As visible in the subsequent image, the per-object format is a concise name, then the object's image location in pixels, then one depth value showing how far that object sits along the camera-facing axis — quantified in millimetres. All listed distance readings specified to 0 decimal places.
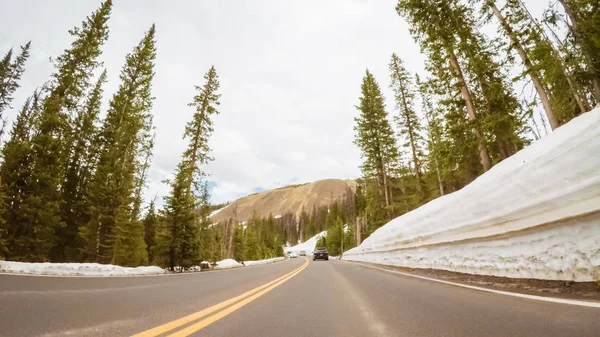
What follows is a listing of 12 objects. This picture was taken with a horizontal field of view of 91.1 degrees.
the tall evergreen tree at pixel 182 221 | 17656
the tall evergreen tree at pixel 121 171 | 19739
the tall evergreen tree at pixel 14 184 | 16281
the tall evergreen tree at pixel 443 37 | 15266
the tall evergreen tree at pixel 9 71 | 30562
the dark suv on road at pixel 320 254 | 39156
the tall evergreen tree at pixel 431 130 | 28234
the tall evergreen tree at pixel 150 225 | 30661
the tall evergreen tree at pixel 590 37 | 8694
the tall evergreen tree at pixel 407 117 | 29281
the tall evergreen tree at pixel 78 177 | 20406
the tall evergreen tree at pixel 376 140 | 29703
